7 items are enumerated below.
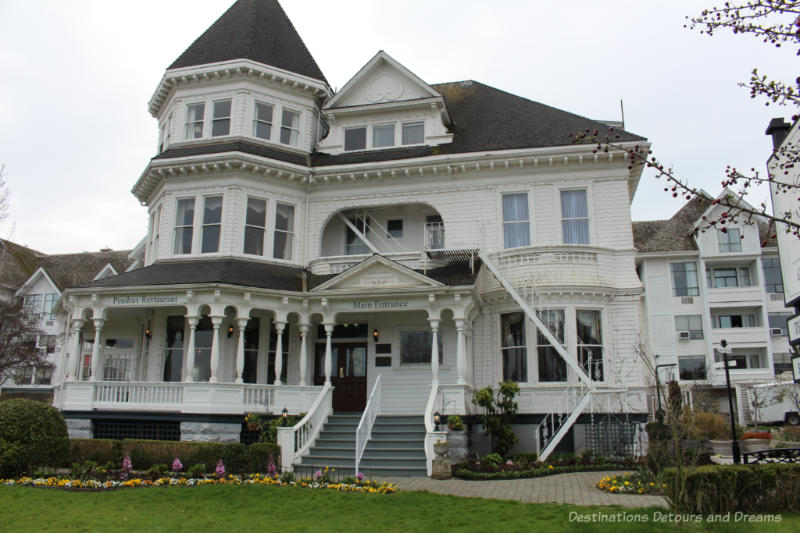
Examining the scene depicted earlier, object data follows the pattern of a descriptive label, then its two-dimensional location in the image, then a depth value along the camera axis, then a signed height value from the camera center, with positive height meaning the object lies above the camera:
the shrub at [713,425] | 26.19 -1.08
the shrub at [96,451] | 15.53 -1.35
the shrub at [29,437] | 14.06 -0.96
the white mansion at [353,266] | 18.73 +4.23
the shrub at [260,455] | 14.98 -1.38
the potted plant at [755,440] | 23.69 -1.56
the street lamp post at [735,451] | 13.66 -1.12
